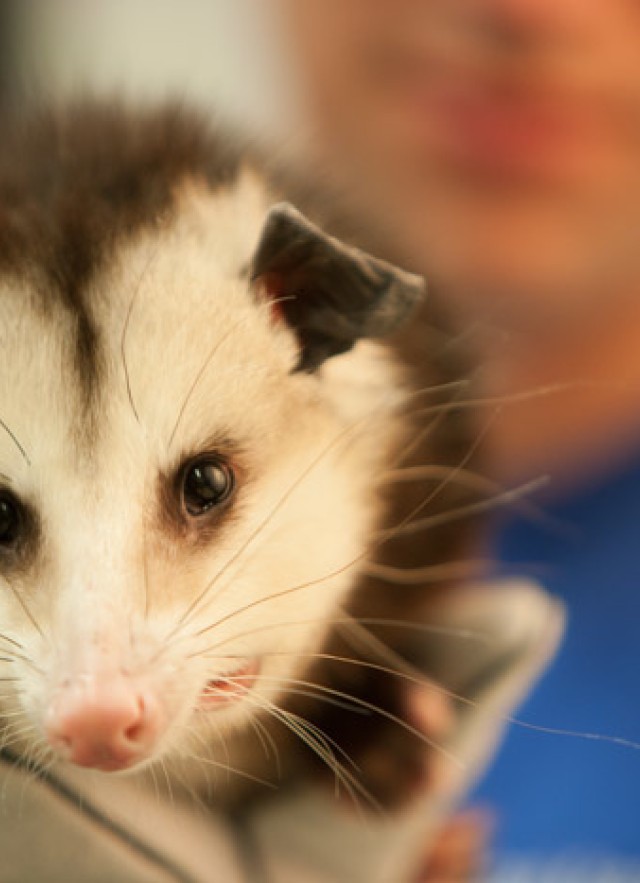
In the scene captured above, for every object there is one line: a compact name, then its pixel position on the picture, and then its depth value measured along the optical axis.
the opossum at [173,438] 0.47
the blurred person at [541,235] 0.57
